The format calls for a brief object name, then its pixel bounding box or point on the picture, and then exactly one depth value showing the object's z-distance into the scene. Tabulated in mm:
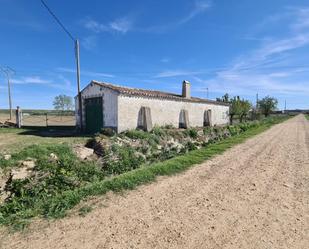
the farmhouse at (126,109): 14250
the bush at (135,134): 12664
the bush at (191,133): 17131
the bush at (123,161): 8393
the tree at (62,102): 83938
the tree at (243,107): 34519
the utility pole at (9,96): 26567
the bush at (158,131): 14675
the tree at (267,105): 57312
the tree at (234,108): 32319
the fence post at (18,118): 17484
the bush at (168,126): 17728
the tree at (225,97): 39669
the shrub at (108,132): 13120
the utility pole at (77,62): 14922
